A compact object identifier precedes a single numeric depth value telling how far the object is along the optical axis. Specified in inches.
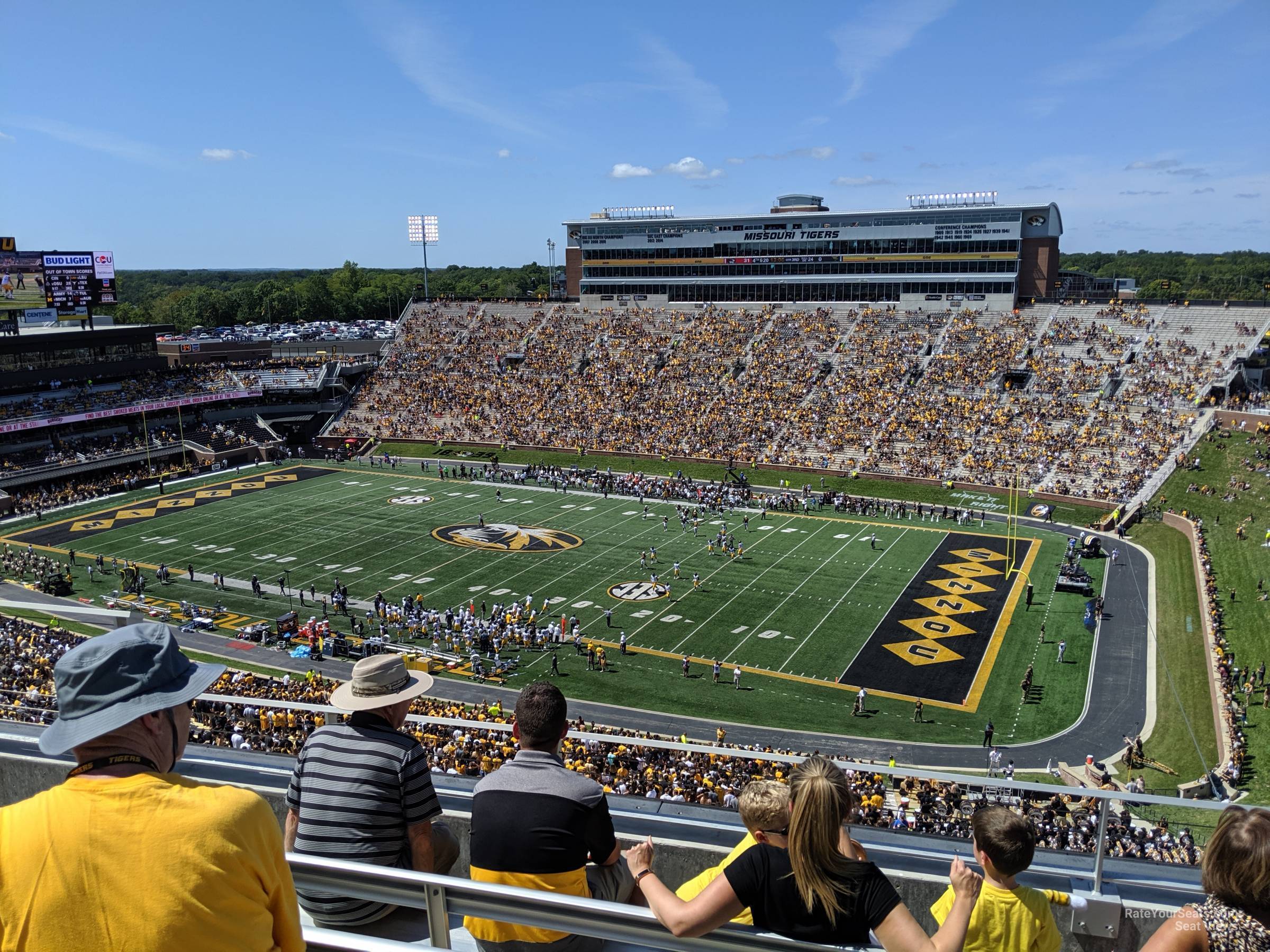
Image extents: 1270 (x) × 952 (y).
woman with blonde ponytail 121.1
